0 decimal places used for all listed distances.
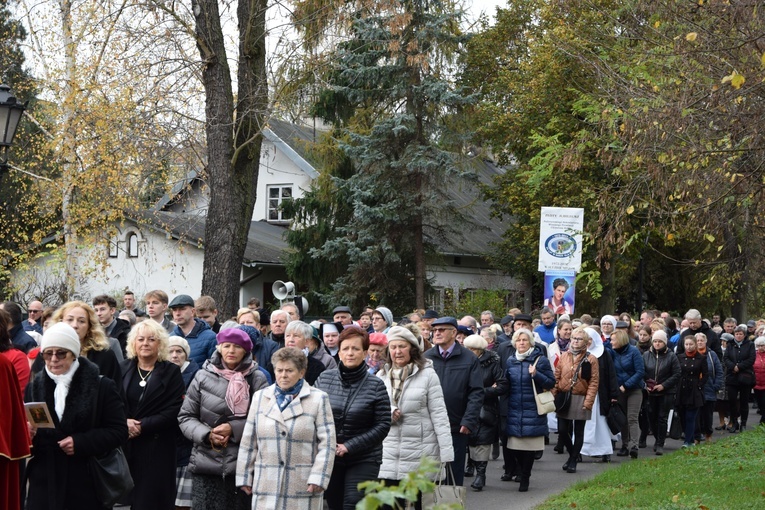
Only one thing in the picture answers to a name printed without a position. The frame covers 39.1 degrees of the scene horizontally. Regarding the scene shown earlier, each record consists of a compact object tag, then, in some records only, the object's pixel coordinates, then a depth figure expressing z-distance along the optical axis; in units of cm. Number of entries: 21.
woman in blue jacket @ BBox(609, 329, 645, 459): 1659
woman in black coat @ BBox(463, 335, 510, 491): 1289
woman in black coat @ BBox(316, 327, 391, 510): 789
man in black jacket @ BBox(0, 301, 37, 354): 1056
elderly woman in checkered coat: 716
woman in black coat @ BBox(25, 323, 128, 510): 704
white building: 3756
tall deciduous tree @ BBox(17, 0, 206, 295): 1742
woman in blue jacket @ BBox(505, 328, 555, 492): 1308
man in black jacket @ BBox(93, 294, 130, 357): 1150
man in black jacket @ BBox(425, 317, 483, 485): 1066
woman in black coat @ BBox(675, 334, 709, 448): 1759
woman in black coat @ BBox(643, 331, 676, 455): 1738
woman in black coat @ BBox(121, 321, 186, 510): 827
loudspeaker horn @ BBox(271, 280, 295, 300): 2034
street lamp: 1209
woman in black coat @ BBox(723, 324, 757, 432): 2119
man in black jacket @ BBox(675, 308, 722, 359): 1870
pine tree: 3017
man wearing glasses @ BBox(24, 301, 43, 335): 1390
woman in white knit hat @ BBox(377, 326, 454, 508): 875
